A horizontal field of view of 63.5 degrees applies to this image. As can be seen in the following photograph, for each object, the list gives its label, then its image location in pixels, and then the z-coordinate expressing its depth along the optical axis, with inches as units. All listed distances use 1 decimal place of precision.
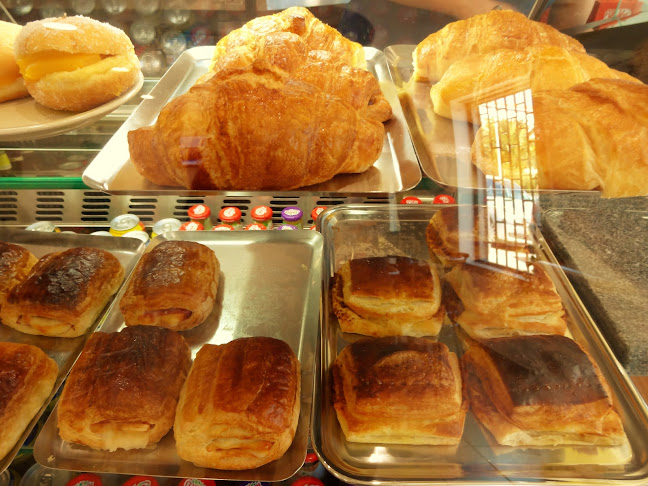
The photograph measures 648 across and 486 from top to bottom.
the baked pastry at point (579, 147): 13.9
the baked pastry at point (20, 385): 15.0
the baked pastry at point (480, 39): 17.1
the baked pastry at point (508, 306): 18.1
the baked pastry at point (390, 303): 18.3
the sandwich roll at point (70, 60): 14.7
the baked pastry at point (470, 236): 19.3
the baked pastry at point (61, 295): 17.9
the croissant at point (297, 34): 18.1
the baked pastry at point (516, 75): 16.1
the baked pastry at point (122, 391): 15.0
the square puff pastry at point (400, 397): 15.5
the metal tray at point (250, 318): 15.0
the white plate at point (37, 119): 15.1
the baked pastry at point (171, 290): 18.6
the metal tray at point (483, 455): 14.6
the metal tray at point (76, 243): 21.6
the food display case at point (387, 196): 13.9
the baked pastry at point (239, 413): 14.8
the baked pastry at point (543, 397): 15.3
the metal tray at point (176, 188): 13.9
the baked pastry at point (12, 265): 19.1
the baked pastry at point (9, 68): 15.3
